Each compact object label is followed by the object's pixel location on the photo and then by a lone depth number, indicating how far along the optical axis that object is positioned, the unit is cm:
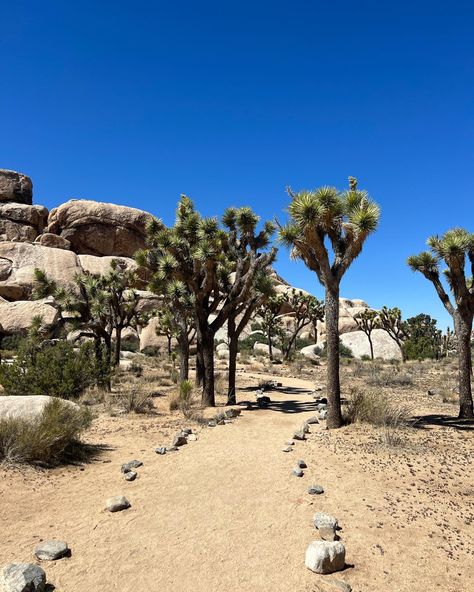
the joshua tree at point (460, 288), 1044
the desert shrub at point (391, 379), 1798
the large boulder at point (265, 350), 3751
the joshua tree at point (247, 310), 1397
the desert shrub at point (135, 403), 1142
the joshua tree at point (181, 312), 1406
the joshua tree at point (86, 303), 1603
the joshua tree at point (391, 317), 3359
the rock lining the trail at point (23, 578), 319
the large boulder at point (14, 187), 4406
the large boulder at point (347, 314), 5209
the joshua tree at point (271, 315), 3316
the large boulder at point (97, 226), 4494
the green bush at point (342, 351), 3988
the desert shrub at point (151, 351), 3715
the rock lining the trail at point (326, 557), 371
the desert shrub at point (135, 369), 2174
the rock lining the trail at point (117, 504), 503
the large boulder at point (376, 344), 4000
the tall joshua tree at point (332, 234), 902
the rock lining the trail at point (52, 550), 388
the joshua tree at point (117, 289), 1828
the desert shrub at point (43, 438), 639
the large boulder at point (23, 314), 3053
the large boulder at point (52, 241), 4212
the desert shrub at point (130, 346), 3694
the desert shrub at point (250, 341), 4159
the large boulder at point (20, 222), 4203
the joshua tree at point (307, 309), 3403
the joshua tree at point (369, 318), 3553
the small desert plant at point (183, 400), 1132
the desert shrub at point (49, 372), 1191
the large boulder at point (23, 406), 722
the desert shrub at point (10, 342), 2818
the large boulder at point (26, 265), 3491
